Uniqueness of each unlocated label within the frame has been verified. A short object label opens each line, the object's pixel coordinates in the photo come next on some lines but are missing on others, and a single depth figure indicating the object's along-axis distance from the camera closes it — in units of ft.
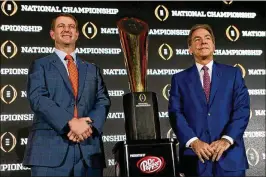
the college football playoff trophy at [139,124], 6.42
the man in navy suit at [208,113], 7.04
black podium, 6.39
